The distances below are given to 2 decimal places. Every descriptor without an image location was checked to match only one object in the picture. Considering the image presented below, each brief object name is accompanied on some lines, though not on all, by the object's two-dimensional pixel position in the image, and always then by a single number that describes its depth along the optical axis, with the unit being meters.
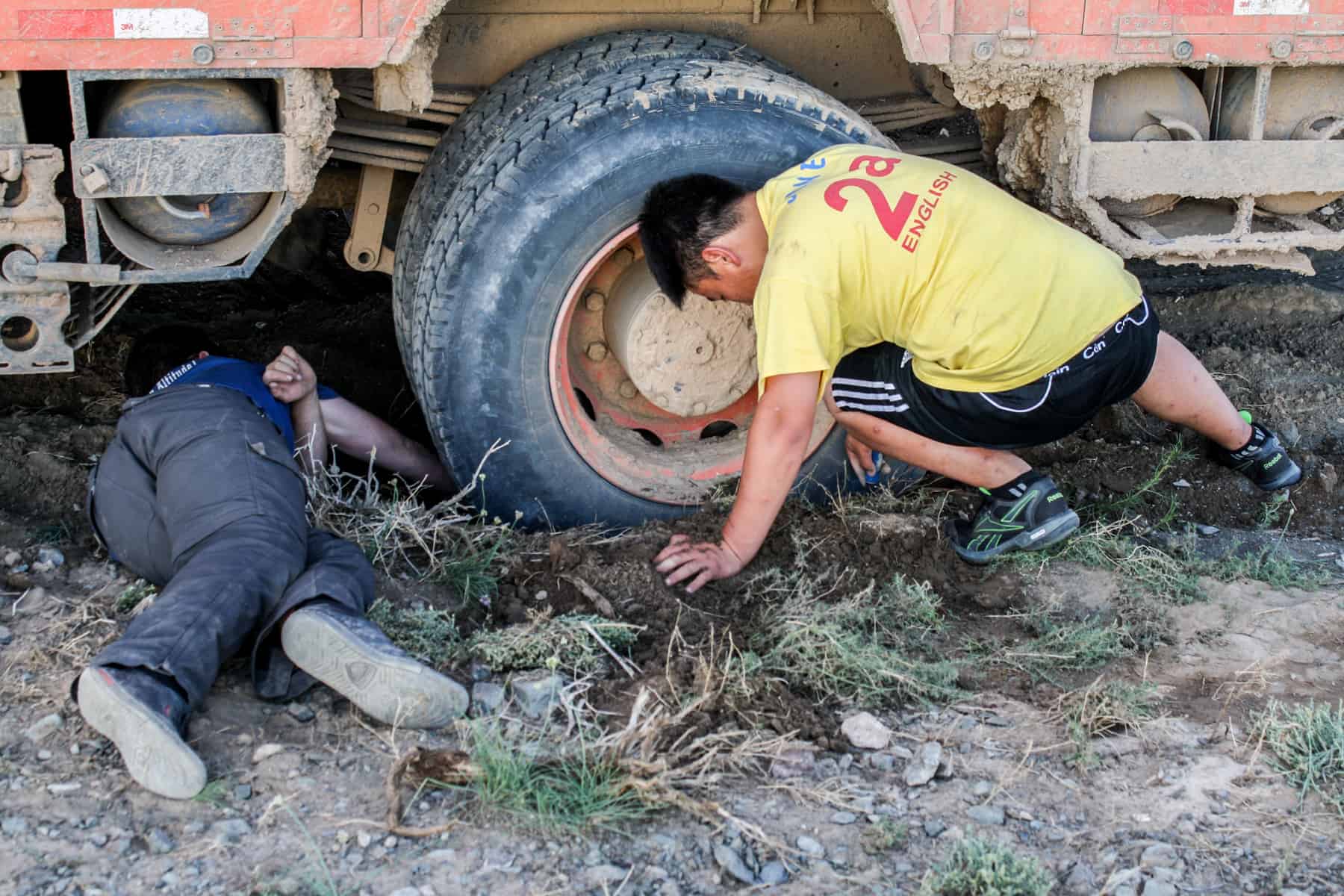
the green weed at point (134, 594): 3.06
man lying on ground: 2.53
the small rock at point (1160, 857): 2.32
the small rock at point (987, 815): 2.44
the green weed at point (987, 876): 2.21
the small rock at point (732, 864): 2.27
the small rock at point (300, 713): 2.74
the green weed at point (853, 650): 2.88
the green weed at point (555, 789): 2.38
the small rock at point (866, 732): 2.68
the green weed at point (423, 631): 2.94
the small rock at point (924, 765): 2.57
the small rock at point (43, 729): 2.59
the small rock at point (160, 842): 2.29
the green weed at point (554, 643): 2.89
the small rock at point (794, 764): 2.57
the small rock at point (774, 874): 2.27
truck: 3.01
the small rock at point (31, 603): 3.06
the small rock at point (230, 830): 2.32
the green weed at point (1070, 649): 3.04
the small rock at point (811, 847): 2.34
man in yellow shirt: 3.05
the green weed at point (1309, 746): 2.53
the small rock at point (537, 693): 2.76
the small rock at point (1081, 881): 2.26
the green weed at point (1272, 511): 3.86
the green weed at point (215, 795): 2.42
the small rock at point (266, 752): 2.56
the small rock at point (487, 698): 2.74
